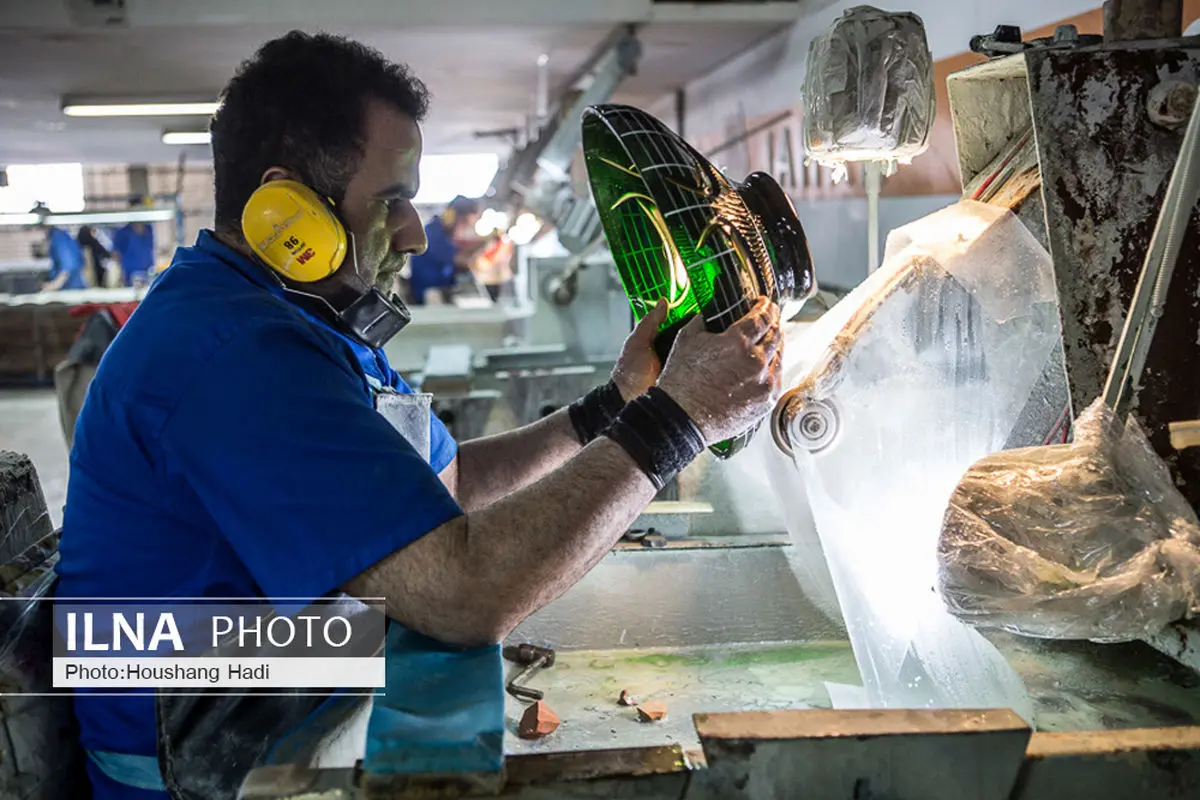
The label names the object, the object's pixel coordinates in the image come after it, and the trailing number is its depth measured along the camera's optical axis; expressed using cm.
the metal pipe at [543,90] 657
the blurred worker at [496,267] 1028
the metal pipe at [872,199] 202
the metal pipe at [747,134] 506
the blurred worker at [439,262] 977
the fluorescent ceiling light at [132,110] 729
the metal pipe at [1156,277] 109
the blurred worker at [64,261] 1247
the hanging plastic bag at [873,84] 154
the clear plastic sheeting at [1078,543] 108
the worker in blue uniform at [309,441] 108
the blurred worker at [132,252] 1326
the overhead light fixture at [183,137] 838
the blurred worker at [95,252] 1262
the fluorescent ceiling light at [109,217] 879
